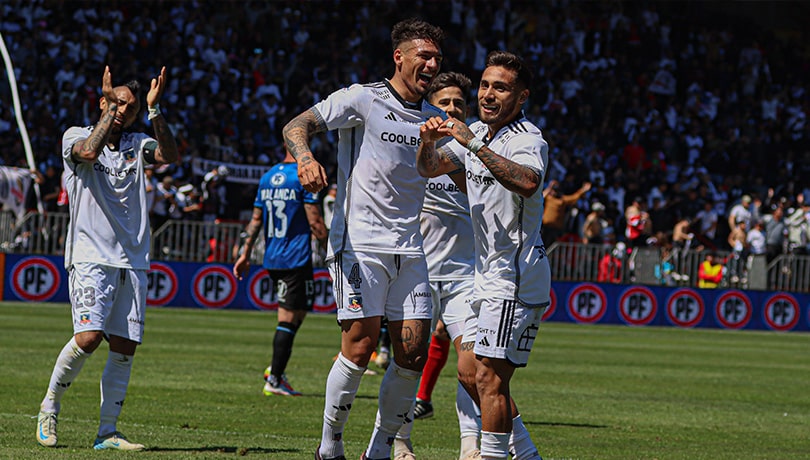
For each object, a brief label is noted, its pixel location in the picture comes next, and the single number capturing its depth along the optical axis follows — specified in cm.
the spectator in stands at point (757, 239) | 3219
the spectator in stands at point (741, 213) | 3306
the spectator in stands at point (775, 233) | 3234
